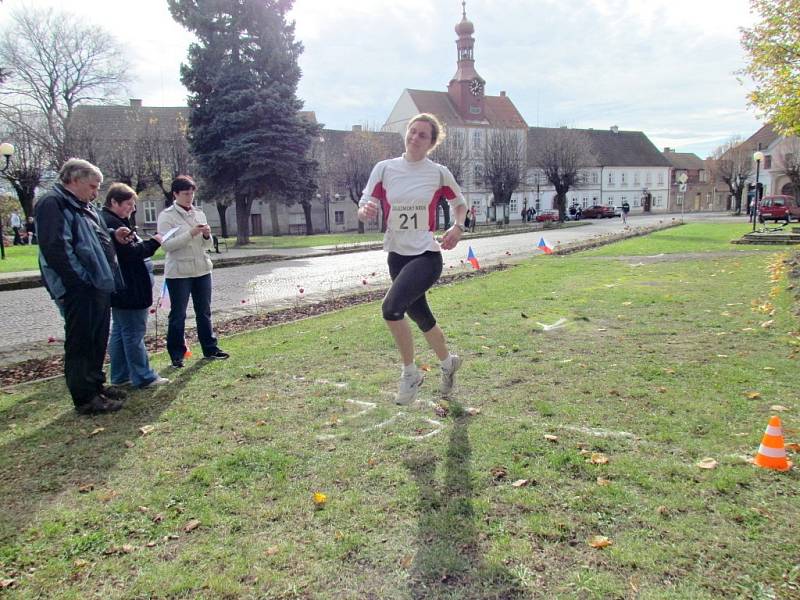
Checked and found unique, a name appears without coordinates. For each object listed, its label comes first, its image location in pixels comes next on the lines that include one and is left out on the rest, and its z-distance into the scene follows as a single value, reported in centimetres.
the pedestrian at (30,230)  3446
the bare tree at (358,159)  5016
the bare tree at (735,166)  7033
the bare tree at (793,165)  5450
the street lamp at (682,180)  3803
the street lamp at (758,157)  2899
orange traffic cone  317
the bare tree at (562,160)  4862
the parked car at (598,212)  6688
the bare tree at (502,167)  5069
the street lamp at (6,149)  2417
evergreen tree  2922
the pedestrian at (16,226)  3497
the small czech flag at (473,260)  1404
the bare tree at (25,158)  3725
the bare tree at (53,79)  3981
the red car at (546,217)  5938
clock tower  7038
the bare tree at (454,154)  5171
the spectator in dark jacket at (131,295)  529
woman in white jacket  596
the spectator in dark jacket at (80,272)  437
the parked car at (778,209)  4481
